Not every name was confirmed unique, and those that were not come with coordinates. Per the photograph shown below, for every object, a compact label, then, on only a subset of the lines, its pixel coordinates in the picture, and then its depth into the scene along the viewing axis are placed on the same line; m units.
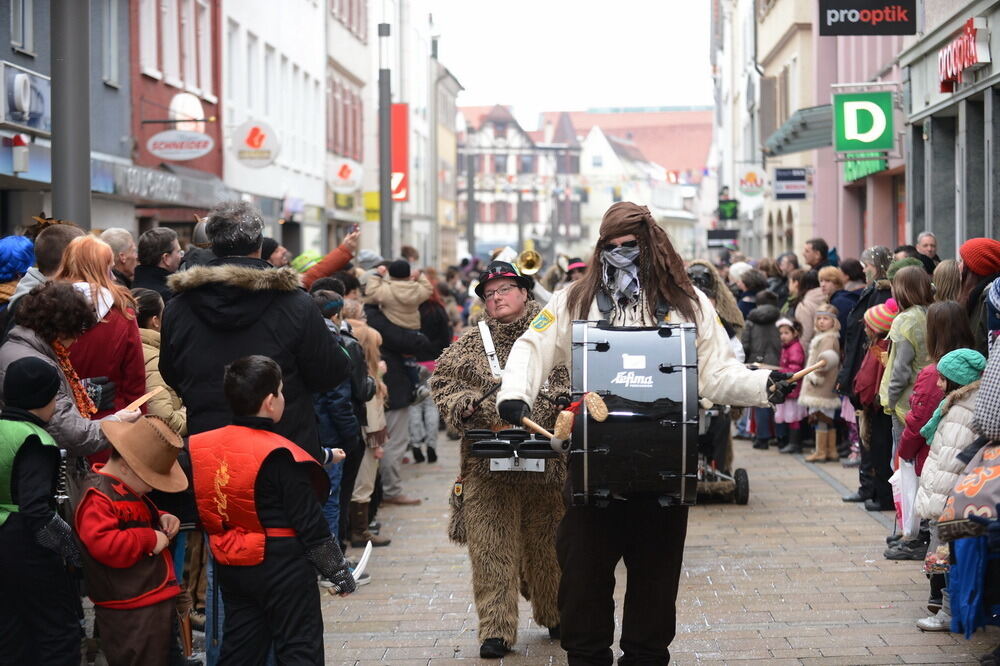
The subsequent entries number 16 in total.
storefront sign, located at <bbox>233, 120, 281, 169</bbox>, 24.48
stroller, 11.61
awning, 24.83
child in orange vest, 5.23
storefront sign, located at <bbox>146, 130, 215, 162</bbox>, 20.36
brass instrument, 13.34
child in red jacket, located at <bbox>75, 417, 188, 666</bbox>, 5.59
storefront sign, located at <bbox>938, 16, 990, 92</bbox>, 14.64
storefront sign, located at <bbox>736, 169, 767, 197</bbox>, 40.59
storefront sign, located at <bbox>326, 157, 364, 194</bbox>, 36.31
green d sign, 20.08
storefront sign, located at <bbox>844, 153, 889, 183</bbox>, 20.47
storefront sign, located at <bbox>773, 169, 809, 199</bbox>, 29.34
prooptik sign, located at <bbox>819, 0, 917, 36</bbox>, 16.33
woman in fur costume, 7.02
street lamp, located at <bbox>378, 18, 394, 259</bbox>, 21.19
